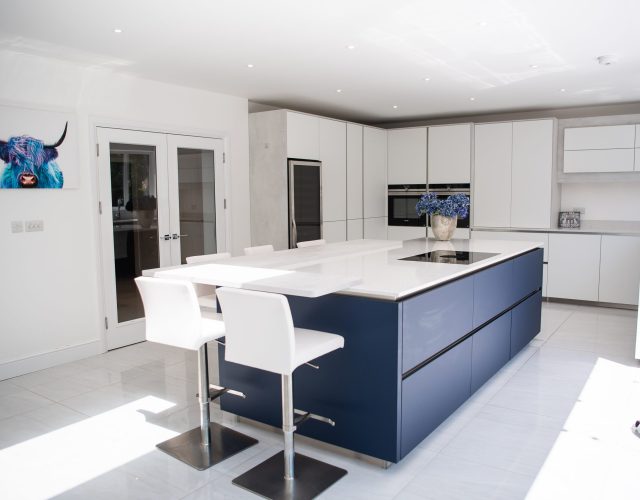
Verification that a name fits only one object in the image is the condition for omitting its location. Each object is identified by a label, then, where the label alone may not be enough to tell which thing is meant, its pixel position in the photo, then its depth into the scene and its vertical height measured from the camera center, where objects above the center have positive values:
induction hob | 3.77 -0.41
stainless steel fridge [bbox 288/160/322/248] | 6.23 +0.01
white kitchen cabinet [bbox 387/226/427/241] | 7.93 -0.46
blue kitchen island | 2.72 -0.84
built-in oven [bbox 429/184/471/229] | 7.51 +0.14
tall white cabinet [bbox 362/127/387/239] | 7.64 +0.27
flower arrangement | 4.93 -0.05
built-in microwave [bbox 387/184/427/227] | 7.87 -0.05
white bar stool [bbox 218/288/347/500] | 2.36 -0.68
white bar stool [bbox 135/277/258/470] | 2.66 -0.67
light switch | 4.43 -0.17
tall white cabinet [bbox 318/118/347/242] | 6.75 +0.31
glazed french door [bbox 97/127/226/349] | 5.04 -0.05
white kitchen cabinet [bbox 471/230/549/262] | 6.98 -0.47
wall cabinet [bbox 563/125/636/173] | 6.55 +0.62
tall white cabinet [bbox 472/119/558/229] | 6.97 +0.33
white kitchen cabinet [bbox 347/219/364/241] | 7.35 -0.37
